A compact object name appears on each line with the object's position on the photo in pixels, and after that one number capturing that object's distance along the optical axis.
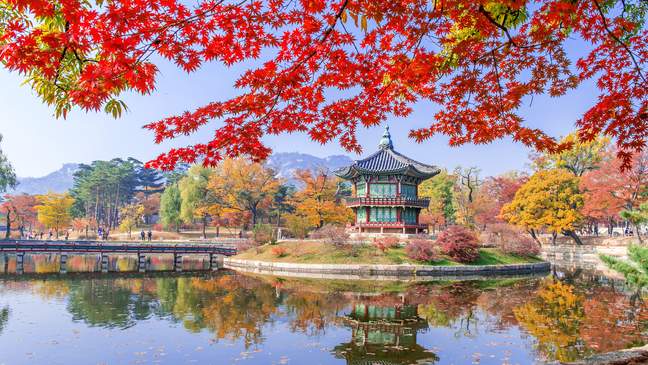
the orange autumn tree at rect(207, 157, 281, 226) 51.62
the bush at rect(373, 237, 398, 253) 30.98
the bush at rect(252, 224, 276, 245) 36.38
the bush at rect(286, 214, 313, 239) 40.12
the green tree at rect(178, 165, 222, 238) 52.26
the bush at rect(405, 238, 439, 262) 29.19
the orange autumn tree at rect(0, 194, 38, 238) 61.21
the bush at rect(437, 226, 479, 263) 30.38
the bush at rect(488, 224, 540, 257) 33.75
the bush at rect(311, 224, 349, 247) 31.08
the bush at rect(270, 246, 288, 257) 31.89
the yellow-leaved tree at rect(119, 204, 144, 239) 62.56
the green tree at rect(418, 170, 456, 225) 51.97
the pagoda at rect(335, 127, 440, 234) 38.66
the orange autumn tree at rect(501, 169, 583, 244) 41.50
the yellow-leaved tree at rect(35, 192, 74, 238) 49.50
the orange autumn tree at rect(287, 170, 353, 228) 43.56
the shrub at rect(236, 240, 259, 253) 36.38
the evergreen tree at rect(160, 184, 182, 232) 56.09
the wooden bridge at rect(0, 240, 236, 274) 30.61
